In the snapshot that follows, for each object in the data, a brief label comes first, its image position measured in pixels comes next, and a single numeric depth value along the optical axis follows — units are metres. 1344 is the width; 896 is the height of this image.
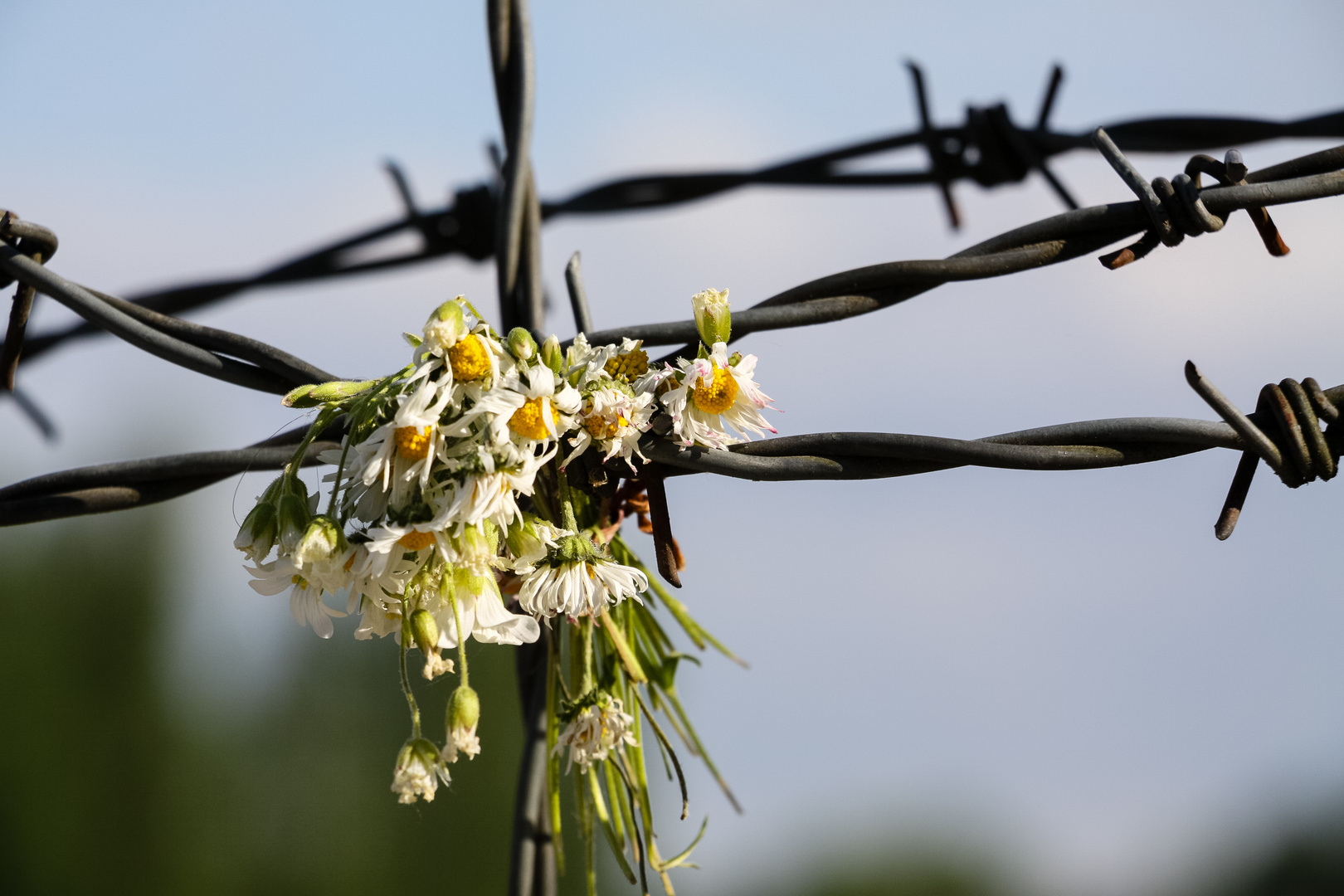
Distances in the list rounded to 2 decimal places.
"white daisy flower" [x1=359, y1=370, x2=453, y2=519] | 0.77
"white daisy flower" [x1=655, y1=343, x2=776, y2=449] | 0.78
